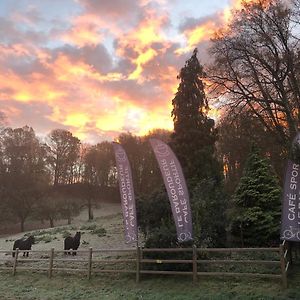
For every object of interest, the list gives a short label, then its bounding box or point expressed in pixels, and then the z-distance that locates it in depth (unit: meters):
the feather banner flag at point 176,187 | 15.20
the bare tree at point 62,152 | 74.88
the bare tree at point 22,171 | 52.19
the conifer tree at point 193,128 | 26.33
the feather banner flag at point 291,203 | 13.21
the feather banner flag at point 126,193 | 16.62
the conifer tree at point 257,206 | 20.12
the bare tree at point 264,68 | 22.58
